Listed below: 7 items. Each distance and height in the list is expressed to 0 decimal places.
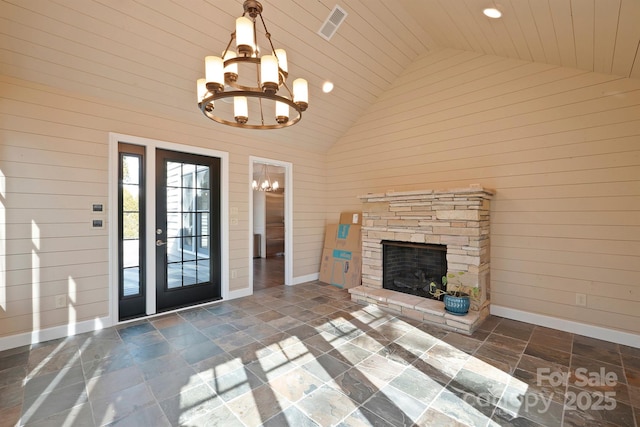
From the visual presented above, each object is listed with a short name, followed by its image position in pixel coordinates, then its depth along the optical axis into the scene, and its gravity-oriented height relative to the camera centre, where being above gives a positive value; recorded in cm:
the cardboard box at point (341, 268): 497 -98
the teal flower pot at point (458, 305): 320 -103
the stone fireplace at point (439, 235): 331 -29
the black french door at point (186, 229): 375 -20
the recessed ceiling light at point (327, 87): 413 +186
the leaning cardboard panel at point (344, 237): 510 -43
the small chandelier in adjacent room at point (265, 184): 779 +86
